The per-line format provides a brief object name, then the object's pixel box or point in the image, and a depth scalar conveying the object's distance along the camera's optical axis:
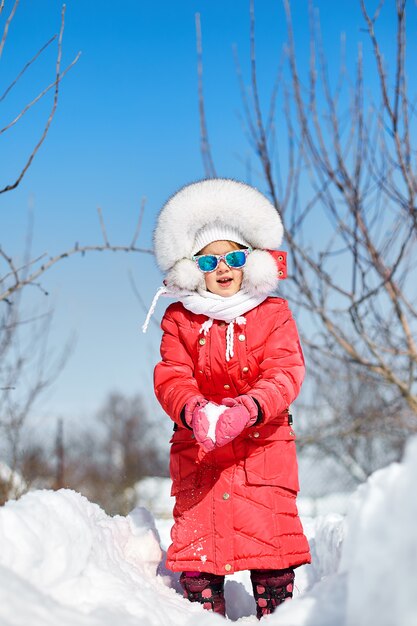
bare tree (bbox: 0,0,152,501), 2.65
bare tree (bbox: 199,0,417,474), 3.89
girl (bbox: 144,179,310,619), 2.51
